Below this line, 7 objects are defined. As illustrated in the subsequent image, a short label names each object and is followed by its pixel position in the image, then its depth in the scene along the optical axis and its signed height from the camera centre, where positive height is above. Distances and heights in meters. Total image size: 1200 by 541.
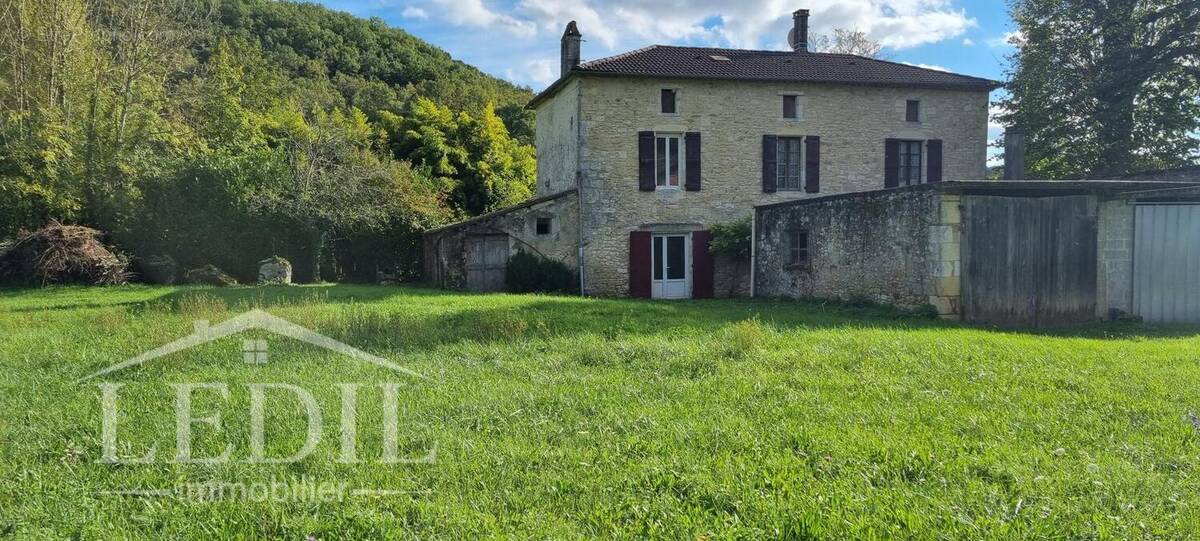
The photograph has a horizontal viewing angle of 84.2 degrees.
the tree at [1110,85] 18.78 +4.91
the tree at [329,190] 19.41 +1.79
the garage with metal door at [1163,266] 10.27 -0.20
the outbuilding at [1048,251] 9.98 +0.03
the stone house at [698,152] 16.36 +2.56
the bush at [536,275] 16.02 -0.59
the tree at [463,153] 25.66 +3.87
